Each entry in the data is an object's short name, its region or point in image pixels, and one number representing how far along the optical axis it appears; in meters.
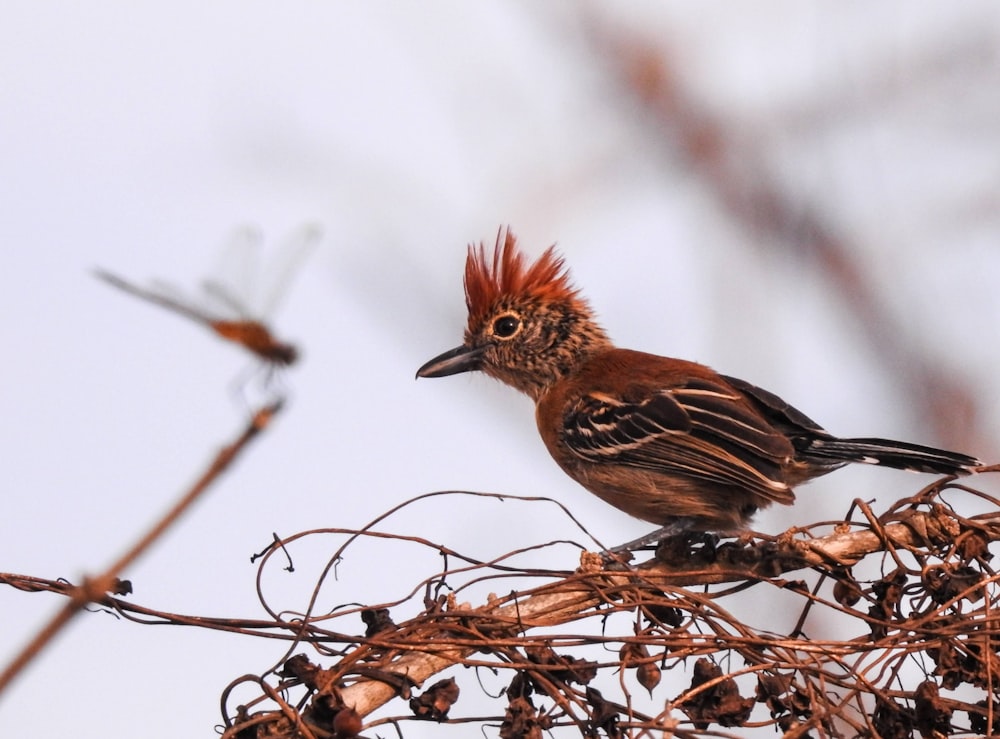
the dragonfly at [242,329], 2.79
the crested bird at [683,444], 9.64
